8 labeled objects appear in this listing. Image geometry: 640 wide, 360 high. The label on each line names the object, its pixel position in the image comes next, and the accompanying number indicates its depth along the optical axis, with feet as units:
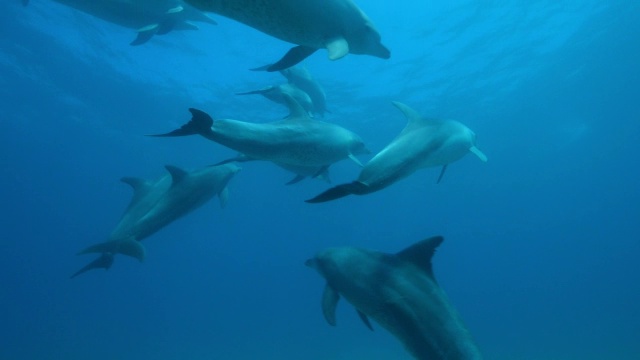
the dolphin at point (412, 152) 11.69
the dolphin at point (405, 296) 12.02
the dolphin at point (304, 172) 19.67
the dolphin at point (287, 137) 13.51
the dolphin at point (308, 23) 10.16
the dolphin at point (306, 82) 33.88
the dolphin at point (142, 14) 39.99
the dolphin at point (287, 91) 25.85
